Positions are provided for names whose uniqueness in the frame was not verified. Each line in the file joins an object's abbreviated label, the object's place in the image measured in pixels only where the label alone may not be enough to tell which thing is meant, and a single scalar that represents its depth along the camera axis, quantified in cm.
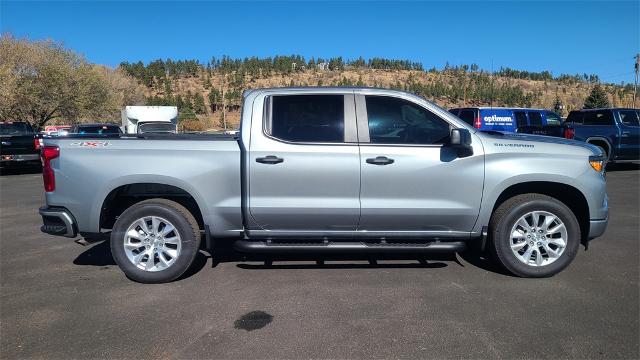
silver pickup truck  450
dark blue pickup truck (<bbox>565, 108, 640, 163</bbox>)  1426
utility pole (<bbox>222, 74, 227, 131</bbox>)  7889
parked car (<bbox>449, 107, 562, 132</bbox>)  1653
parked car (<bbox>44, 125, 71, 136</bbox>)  2988
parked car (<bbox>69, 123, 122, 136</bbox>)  1938
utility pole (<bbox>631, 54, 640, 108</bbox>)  4628
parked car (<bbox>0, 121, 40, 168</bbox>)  1572
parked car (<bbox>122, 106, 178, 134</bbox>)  2156
